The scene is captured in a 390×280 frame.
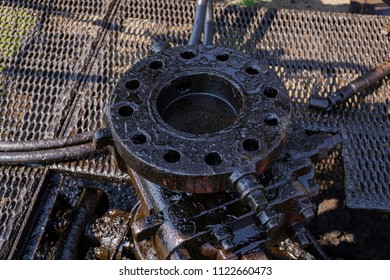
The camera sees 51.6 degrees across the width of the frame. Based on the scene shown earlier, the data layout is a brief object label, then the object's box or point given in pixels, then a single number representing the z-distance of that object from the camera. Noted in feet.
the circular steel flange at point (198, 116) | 4.60
